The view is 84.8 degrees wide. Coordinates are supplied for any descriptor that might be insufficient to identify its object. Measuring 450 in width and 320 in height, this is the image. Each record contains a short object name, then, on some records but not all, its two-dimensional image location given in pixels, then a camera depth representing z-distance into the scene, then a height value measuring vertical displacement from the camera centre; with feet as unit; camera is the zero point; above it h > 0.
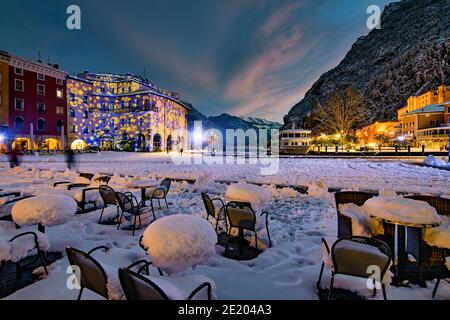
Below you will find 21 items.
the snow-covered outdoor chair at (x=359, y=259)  8.57 -3.72
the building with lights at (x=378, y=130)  252.93 +27.64
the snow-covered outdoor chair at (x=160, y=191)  23.64 -3.35
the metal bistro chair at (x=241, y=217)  14.30 -3.58
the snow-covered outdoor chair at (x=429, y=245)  11.10 -4.24
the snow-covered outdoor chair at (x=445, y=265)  10.09 -4.63
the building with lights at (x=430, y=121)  172.14 +28.65
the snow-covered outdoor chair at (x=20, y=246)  9.73 -3.99
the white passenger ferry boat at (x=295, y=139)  147.43 +10.32
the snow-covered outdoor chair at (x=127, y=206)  18.21 -3.74
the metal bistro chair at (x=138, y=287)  5.89 -3.24
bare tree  163.93 +29.52
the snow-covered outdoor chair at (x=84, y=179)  29.95 -2.61
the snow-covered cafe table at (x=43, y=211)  13.02 -2.87
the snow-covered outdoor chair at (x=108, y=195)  19.80 -3.03
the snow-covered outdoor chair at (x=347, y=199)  14.11 -2.68
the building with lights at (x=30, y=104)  125.80 +30.38
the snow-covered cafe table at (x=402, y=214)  10.55 -2.63
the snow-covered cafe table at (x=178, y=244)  8.44 -3.06
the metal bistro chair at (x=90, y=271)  7.33 -3.55
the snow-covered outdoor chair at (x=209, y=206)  17.19 -3.48
